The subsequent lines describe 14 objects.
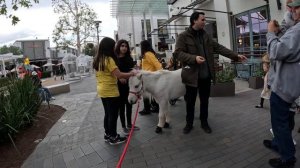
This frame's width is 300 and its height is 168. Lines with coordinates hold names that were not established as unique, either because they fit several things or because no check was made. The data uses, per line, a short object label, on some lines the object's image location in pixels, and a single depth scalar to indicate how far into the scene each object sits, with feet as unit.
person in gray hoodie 7.89
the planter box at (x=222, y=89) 20.84
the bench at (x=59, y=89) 34.91
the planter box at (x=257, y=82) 23.23
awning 73.05
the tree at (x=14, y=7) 17.53
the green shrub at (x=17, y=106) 14.27
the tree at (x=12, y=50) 178.41
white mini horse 12.83
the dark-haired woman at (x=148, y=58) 15.55
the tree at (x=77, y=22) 94.27
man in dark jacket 12.35
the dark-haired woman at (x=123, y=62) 13.68
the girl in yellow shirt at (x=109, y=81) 11.85
